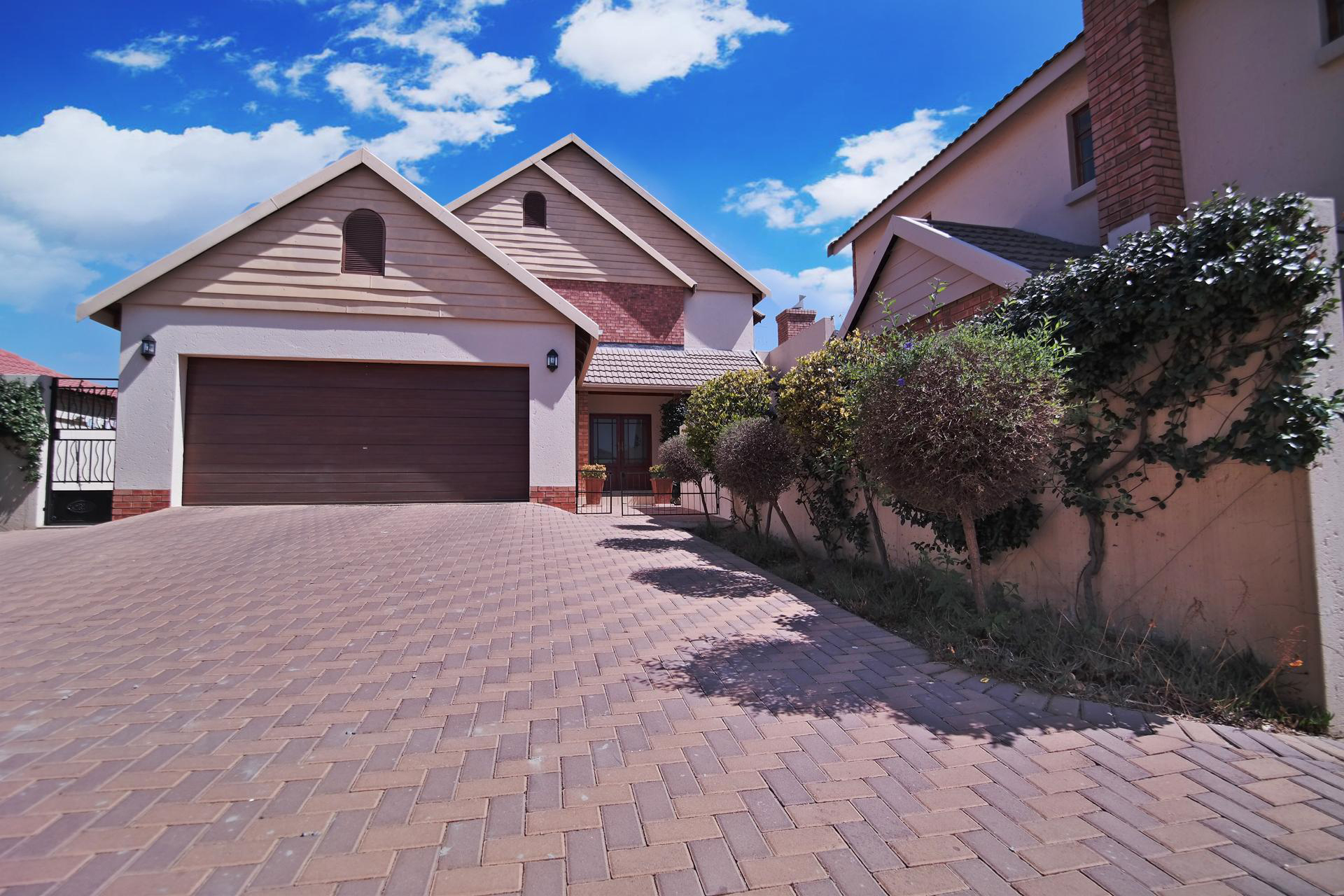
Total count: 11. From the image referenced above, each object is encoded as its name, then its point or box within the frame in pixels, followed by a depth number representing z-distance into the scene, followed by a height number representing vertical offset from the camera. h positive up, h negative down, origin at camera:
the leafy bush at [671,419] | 17.34 +1.59
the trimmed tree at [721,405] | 9.24 +1.05
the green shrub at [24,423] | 10.06 +0.94
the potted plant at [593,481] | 14.58 -0.04
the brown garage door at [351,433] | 10.19 +0.77
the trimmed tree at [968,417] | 4.27 +0.39
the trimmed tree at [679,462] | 11.39 +0.29
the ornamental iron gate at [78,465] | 10.74 +0.32
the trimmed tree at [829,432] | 6.71 +0.48
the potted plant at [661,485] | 15.18 -0.17
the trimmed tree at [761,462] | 7.98 +0.19
